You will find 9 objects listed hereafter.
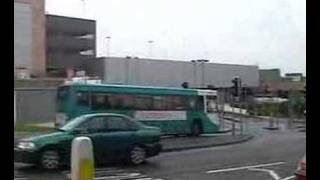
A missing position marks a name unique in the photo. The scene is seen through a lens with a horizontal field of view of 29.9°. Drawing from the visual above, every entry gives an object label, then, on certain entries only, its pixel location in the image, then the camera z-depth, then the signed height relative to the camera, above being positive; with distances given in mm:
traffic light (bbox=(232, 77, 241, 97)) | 26864 +196
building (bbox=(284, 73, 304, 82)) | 60075 +1393
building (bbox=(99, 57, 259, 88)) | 51812 +1705
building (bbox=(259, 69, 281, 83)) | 69375 +1851
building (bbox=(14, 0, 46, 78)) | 56188 +5359
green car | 12969 -1165
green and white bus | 21750 -547
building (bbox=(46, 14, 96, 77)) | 67438 +5973
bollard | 4469 -522
